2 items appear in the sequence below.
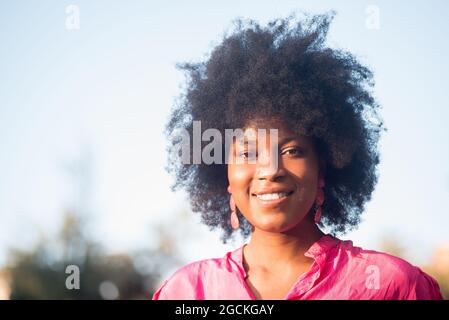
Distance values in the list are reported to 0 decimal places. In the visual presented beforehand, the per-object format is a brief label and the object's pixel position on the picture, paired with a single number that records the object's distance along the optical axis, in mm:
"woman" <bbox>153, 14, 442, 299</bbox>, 3184
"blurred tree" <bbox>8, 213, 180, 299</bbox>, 6828
